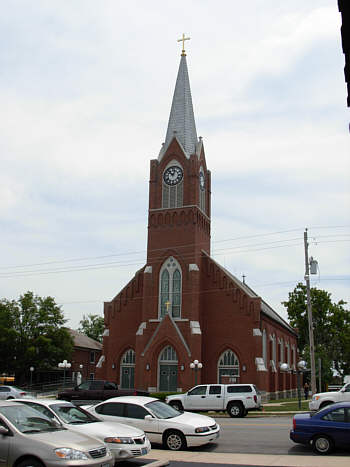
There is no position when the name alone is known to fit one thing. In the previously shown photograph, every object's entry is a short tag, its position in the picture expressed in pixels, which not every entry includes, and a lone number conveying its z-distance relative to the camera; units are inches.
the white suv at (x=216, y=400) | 1026.7
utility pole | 1224.6
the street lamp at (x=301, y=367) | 1304.1
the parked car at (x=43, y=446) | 352.2
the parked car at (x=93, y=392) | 1128.8
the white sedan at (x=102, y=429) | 450.3
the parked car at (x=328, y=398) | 840.9
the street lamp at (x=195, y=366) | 1501.0
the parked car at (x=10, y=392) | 1267.2
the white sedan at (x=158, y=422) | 573.0
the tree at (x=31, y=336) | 1942.7
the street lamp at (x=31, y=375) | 1934.1
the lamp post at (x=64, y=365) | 1619.6
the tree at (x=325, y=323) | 2532.0
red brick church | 1661.4
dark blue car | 549.6
